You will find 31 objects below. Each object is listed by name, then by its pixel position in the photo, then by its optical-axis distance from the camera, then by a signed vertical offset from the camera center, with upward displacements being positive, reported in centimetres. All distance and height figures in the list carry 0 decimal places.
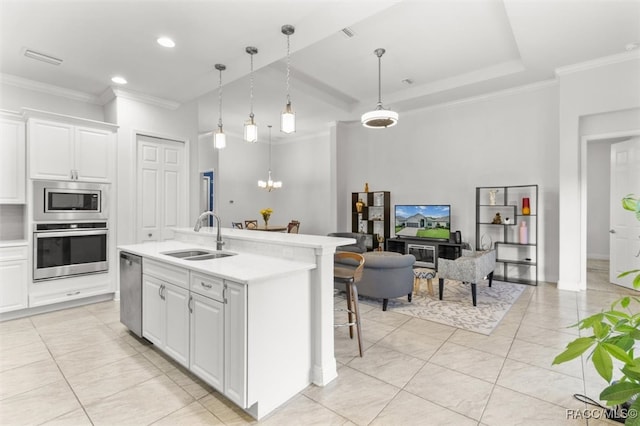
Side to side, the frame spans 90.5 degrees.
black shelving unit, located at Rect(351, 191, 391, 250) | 681 -7
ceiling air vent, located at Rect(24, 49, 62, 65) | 358 +180
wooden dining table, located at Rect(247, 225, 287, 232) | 780 -40
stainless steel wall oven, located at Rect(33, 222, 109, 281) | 386 -48
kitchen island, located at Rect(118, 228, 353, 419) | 190 -71
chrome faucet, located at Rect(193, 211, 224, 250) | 303 -25
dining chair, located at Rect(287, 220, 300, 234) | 826 -38
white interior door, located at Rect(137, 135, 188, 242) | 478 +38
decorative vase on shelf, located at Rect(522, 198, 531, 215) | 515 +10
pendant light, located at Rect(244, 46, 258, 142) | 321 +82
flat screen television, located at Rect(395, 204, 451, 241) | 588 -15
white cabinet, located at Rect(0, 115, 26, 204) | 372 +60
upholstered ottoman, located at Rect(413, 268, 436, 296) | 442 -88
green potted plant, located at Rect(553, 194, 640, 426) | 92 -42
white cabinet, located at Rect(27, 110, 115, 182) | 384 +80
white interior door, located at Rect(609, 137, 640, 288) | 459 +0
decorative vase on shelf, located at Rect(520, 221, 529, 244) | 525 -33
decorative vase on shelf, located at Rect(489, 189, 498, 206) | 546 +29
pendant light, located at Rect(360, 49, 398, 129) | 404 +125
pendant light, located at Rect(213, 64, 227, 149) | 349 +82
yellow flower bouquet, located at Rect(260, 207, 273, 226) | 812 -2
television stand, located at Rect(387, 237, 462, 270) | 566 -67
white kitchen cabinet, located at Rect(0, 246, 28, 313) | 364 -79
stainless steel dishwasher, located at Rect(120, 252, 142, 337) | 292 -77
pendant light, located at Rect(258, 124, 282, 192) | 803 +72
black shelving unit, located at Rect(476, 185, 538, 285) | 525 -30
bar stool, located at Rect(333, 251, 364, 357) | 275 -60
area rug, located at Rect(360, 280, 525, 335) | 354 -119
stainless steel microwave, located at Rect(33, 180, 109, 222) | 391 +14
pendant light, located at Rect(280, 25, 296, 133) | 292 +85
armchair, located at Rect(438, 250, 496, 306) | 400 -73
